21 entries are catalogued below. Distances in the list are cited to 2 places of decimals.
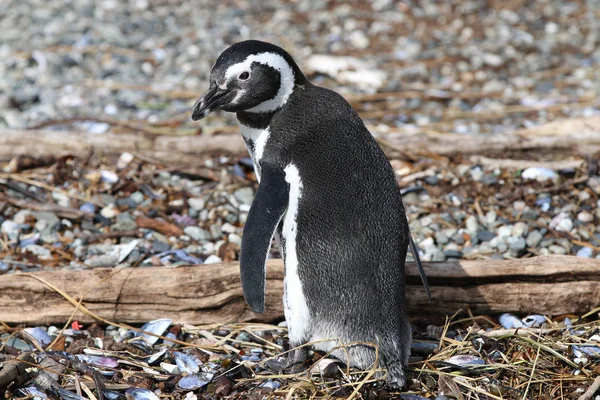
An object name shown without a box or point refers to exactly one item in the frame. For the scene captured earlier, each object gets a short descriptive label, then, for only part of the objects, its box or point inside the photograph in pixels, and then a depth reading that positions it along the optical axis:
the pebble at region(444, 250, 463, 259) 6.70
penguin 4.80
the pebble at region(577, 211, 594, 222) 7.24
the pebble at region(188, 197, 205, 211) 7.60
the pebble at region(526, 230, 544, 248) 6.89
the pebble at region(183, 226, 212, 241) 7.12
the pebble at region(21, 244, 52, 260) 6.70
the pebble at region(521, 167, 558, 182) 7.84
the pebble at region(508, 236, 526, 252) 6.79
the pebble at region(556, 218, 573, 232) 7.09
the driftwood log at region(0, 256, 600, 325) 5.59
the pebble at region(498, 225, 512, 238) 7.02
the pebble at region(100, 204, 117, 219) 7.44
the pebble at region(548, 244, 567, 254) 6.77
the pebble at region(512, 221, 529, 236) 7.02
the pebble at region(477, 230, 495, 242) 7.01
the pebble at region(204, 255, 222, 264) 6.66
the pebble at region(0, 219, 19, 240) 7.00
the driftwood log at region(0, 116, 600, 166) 8.23
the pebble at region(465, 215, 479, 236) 7.13
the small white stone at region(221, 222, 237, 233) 7.23
